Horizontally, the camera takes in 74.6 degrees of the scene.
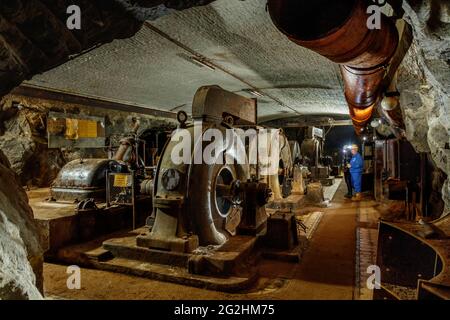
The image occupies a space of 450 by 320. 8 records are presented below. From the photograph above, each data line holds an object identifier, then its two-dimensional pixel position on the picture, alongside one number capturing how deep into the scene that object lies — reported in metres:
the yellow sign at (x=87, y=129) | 9.17
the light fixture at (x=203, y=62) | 5.67
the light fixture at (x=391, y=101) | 6.41
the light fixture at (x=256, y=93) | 8.37
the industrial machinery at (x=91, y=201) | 4.80
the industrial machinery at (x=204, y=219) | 3.76
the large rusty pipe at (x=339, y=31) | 2.44
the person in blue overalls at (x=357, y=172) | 9.81
